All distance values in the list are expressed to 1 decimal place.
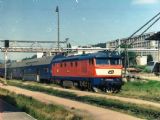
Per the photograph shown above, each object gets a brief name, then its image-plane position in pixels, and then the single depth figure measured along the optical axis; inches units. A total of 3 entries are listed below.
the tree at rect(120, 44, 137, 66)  5001.9
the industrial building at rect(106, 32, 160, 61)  5096.1
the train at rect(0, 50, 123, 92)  1097.0
